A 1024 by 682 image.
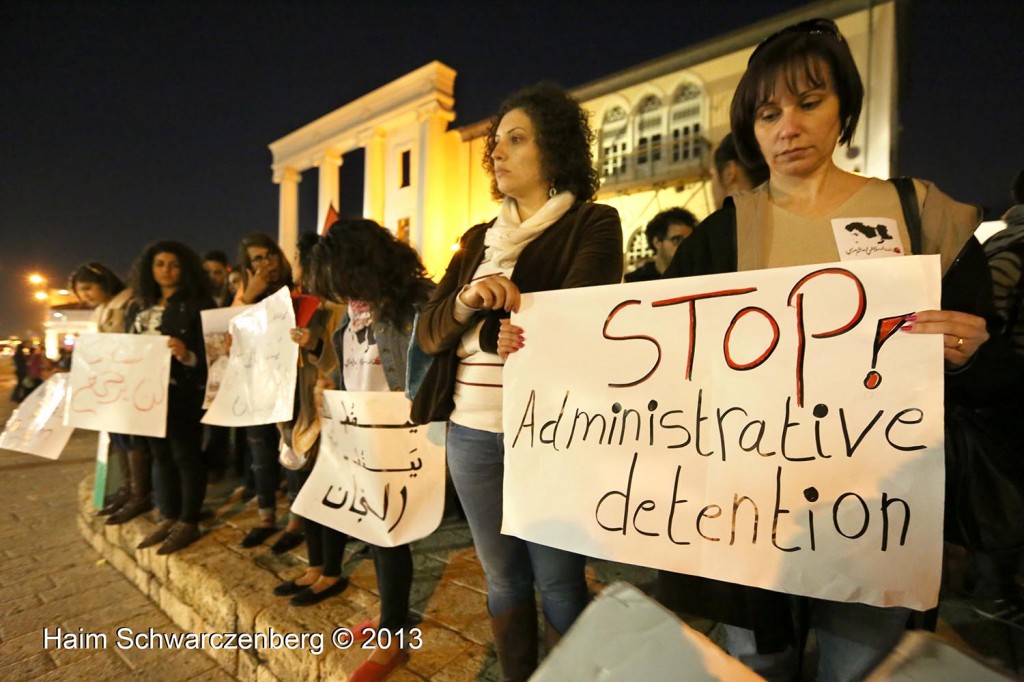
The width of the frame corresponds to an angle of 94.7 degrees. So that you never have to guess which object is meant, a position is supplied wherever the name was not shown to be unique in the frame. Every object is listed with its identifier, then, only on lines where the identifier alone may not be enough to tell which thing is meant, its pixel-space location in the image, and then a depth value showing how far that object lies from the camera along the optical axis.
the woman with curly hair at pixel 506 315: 1.30
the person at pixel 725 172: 2.27
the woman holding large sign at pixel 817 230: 0.91
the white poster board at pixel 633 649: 0.53
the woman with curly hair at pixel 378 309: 1.86
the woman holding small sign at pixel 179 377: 2.92
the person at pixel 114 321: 3.36
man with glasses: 3.32
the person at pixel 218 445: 4.27
